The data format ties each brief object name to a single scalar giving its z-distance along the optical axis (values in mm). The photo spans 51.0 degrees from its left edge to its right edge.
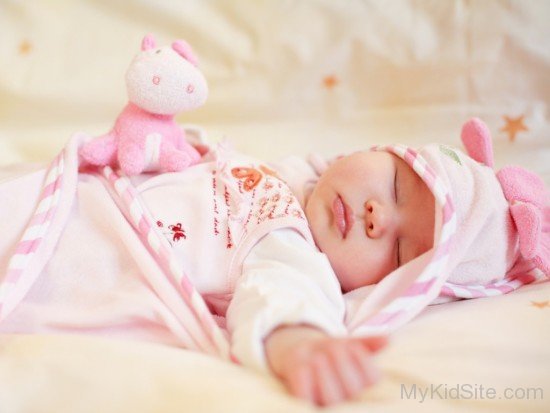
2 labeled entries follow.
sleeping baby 844
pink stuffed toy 964
